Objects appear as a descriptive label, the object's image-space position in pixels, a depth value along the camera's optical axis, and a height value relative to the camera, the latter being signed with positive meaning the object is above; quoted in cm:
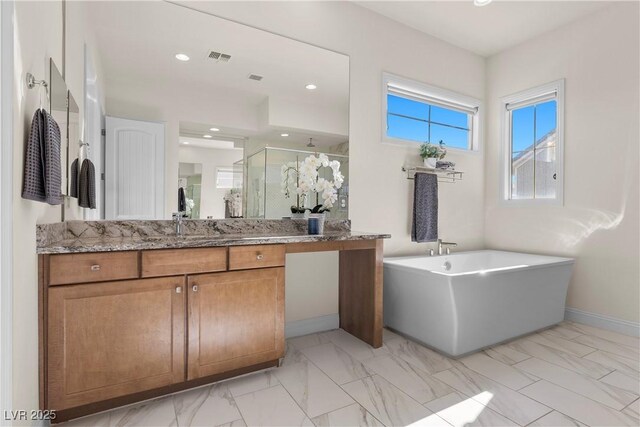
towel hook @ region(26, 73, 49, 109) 127 +50
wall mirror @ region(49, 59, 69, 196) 159 +50
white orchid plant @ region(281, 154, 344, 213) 256 +21
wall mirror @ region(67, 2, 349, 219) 212 +73
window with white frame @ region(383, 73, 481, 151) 325 +103
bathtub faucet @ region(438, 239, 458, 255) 335 -38
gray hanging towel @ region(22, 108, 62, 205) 124 +17
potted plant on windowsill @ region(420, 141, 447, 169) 334 +56
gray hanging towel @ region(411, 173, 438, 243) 329 +1
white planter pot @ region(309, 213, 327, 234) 250 -11
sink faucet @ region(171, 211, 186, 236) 222 -7
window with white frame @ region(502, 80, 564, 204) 335 +72
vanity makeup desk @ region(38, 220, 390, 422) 149 -52
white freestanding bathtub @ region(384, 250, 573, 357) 228 -70
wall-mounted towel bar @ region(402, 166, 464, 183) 331 +39
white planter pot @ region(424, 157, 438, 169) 334 +48
